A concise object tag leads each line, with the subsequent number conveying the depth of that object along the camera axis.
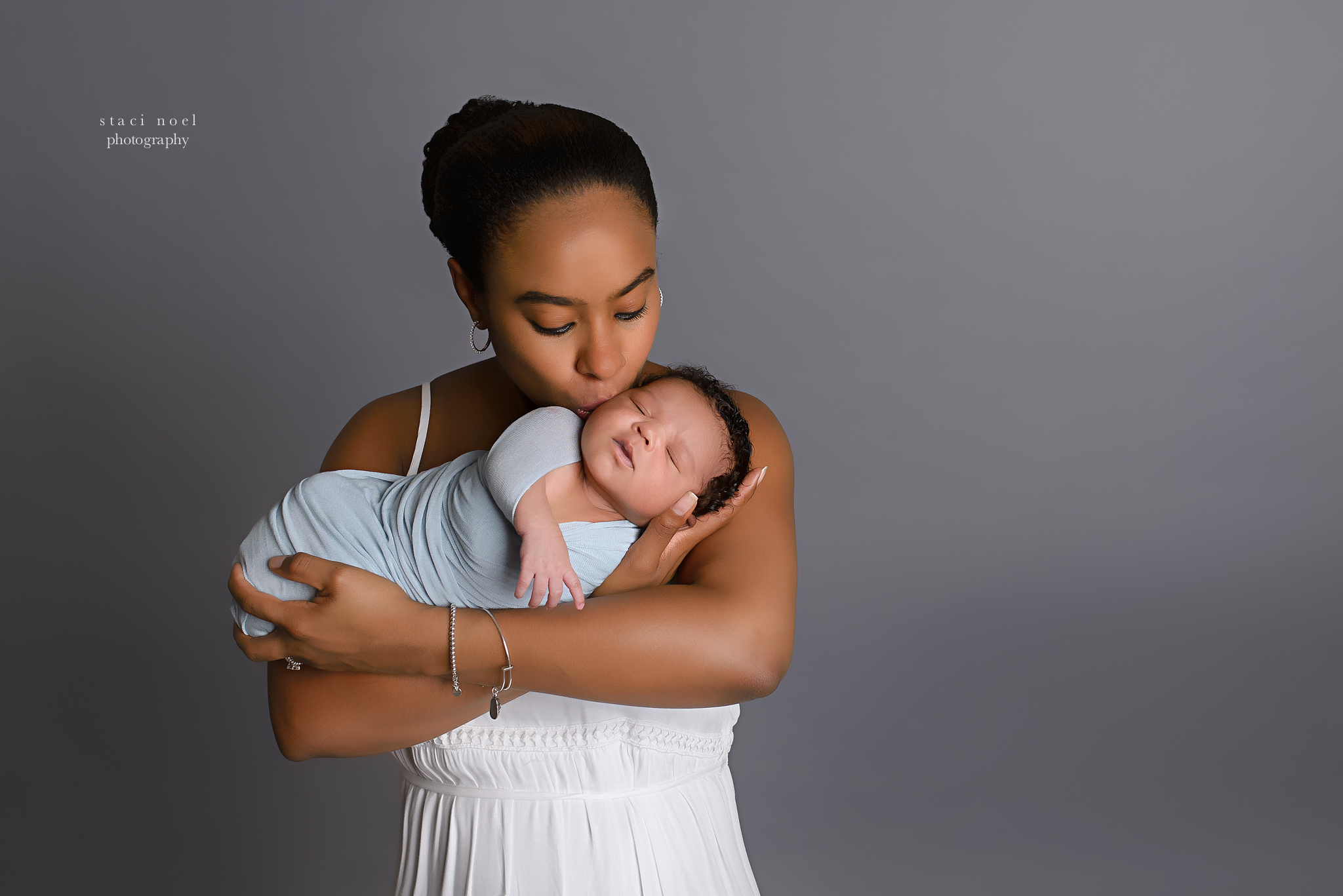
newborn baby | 2.00
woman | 1.86
